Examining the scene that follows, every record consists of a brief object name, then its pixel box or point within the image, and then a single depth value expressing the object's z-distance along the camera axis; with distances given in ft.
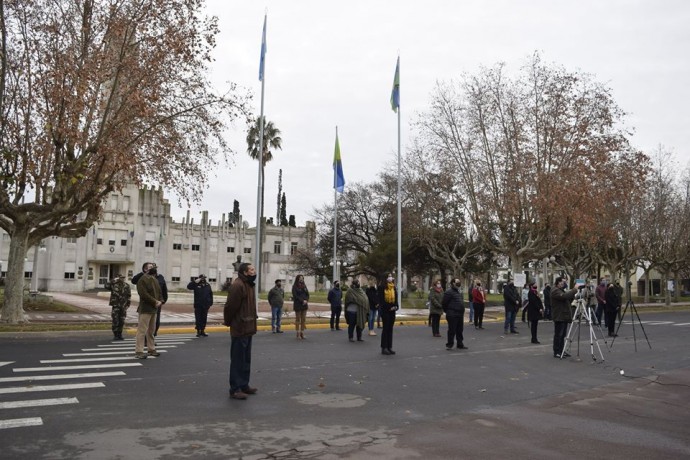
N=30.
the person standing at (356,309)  51.37
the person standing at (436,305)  59.41
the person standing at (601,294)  65.98
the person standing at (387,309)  42.16
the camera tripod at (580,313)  41.63
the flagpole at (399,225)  91.45
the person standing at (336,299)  62.95
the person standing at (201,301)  54.34
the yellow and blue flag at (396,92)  92.94
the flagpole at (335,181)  105.70
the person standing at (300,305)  54.03
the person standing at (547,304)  86.18
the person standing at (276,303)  58.44
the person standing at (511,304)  63.16
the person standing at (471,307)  70.58
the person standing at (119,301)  47.29
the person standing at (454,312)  46.06
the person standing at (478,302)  67.51
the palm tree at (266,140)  181.78
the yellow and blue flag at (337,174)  106.01
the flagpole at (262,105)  80.23
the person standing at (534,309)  52.06
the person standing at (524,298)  78.80
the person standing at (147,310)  37.09
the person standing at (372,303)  60.18
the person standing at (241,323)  25.93
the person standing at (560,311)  41.63
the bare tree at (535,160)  100.58
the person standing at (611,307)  58.95
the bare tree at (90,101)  57.98
